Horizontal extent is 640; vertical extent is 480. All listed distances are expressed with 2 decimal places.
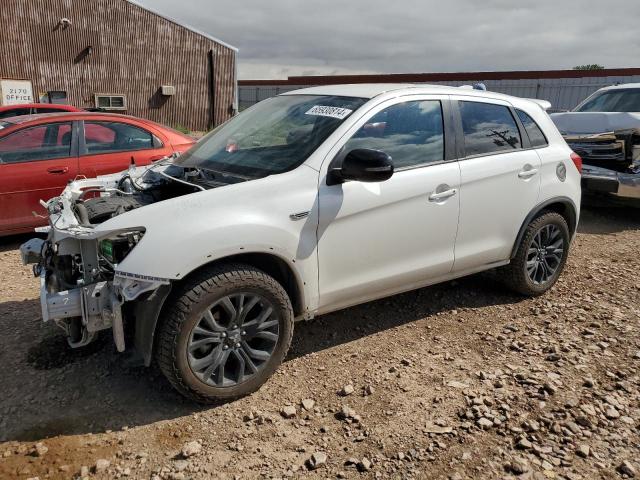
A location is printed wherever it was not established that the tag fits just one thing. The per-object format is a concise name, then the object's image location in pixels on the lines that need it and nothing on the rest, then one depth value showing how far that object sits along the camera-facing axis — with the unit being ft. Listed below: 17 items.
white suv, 9.42
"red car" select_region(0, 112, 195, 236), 18.65
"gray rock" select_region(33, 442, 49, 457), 9.02
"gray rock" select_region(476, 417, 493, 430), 9.87
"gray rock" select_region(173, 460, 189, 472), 8.78
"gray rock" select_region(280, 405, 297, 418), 10.21
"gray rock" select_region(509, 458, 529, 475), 8.78
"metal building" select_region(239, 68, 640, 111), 70.44
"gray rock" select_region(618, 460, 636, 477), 8.75
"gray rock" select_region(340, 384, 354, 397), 10.88
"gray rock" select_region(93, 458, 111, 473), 8.71
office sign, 62.68
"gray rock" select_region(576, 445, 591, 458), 9.17
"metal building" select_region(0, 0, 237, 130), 63.77
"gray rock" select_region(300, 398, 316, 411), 10.46
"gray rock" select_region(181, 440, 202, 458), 9.05
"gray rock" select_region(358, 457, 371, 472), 8.82
